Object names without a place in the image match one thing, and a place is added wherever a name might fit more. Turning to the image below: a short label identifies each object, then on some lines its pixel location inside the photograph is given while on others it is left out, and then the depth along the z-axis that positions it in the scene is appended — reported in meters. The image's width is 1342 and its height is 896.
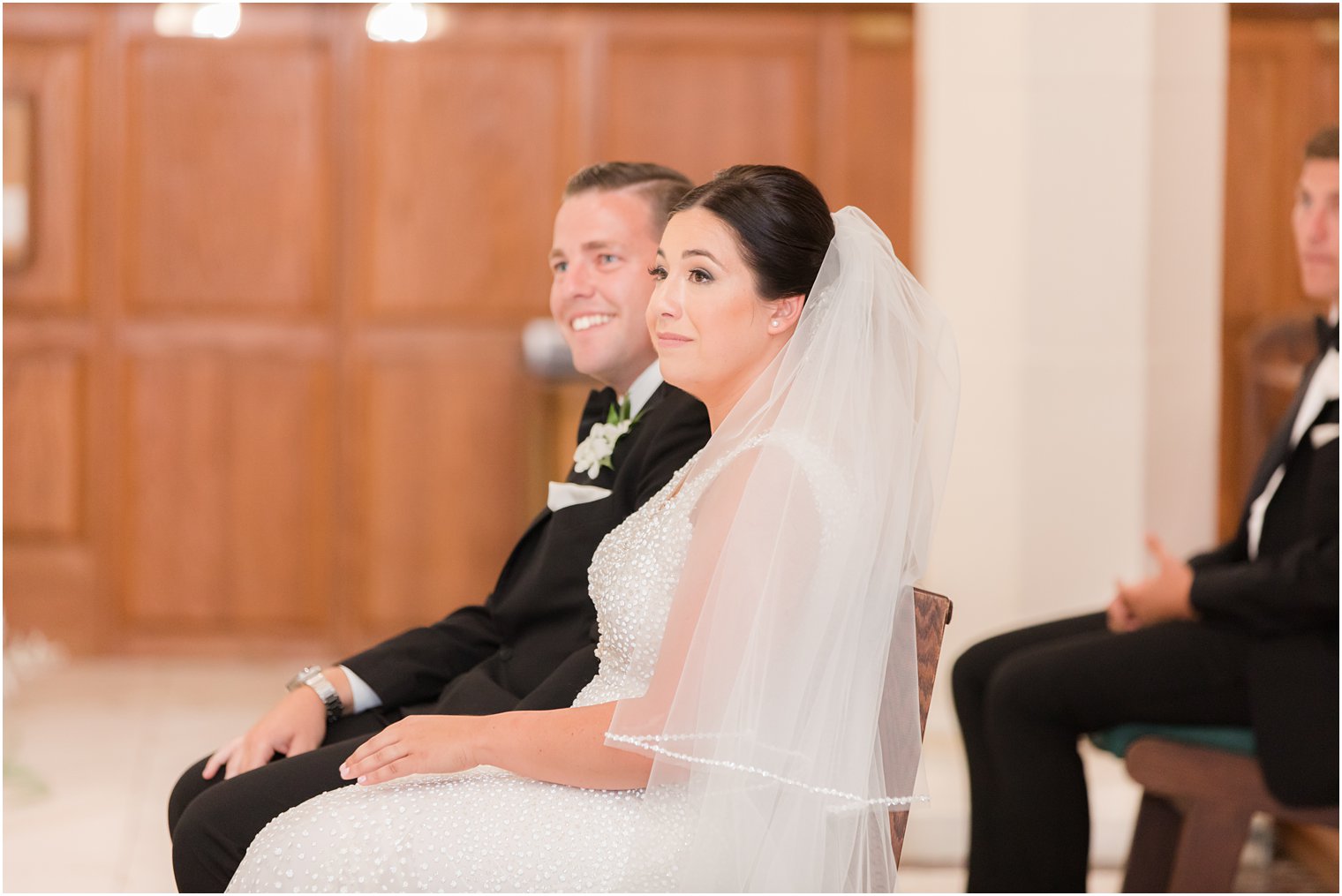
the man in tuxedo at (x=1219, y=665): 4.32
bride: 3.74
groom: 4.01
